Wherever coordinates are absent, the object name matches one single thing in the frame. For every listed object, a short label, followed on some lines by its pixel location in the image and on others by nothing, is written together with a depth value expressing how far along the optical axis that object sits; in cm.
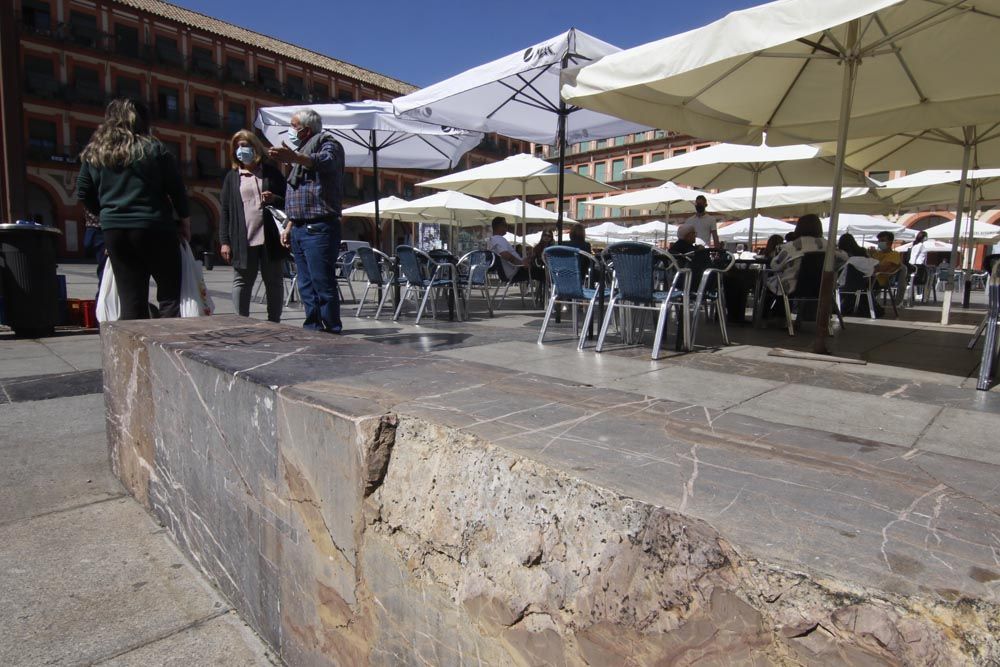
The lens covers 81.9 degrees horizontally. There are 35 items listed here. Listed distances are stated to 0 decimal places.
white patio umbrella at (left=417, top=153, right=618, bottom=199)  851
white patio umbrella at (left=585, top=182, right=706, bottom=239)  1177
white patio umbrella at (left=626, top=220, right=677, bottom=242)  2284
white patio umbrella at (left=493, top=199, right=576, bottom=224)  1305
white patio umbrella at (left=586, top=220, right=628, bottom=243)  2339
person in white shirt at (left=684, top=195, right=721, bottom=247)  775
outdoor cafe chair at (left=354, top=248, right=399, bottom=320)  672
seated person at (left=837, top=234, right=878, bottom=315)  683
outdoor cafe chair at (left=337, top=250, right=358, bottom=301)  905
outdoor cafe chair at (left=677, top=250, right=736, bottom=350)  464
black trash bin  520
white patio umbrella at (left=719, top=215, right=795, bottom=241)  1662
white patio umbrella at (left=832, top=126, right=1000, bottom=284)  755
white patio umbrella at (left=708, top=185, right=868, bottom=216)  1078
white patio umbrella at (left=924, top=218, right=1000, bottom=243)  1546
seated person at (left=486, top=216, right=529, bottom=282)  759
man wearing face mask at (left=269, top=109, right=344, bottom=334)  387
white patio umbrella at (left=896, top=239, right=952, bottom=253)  2524
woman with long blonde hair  319
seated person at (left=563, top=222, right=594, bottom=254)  733
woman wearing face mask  420
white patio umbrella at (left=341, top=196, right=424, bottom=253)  1356
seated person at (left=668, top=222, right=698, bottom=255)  675
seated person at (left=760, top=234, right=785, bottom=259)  870
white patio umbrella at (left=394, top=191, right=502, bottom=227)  1162
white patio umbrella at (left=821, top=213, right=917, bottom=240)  1423
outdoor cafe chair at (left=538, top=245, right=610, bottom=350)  477
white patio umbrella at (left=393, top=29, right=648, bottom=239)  513
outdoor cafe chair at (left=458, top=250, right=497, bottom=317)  707
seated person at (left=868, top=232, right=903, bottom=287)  848
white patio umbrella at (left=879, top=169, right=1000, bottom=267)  988
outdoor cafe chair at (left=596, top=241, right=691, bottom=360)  432
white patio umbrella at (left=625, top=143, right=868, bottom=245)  823
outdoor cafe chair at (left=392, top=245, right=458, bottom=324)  603
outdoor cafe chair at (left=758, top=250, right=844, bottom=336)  539
